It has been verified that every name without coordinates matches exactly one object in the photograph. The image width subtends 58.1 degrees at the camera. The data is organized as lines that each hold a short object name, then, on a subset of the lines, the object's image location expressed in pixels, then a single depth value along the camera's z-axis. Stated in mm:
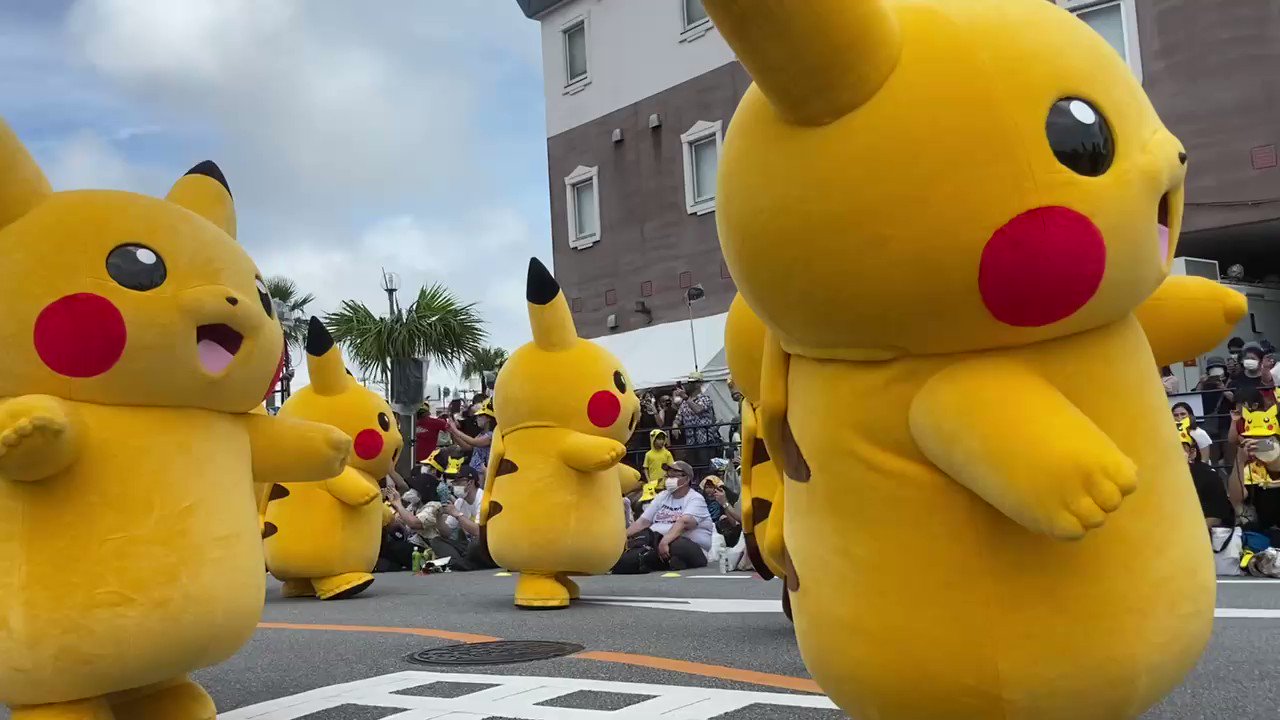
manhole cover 6125
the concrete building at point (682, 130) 16000
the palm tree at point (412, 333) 24109
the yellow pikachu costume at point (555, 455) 8039
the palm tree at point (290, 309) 28056
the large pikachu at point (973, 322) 2537
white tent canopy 18250
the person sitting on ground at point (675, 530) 11859
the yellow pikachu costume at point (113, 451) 3891
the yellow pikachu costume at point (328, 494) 9273
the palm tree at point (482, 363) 25984
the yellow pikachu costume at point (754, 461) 4054
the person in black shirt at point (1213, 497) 9164
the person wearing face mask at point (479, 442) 14664
